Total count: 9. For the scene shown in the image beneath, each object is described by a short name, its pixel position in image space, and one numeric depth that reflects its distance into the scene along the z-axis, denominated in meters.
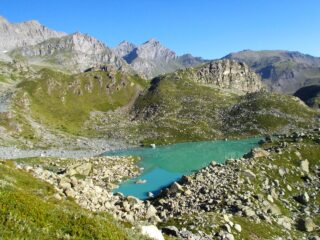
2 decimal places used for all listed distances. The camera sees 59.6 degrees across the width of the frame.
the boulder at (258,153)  44.09
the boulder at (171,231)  21.97
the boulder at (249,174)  36.99
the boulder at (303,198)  34.35
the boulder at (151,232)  13.92
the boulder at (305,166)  41.40
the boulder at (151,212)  28.24
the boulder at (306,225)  28.86
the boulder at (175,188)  37.04
